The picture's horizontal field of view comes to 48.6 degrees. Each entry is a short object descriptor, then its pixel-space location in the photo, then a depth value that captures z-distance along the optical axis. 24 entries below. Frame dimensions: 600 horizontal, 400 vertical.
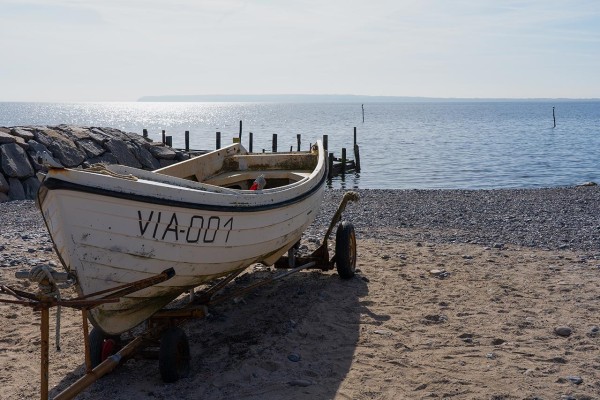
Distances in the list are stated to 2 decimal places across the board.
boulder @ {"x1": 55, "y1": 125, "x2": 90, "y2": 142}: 23.03
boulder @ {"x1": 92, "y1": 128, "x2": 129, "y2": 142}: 24.87
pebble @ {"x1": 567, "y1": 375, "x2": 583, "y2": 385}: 5.59
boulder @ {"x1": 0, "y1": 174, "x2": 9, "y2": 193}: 19.20
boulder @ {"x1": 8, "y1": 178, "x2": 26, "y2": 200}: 19.53
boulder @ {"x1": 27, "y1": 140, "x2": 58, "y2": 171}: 20.70
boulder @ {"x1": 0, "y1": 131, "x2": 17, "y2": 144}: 20.30
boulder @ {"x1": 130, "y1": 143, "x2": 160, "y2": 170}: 24.76
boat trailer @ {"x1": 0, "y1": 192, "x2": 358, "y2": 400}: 4.77
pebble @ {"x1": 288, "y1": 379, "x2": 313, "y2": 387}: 5.66
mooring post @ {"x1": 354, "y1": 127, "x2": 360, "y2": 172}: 36.11
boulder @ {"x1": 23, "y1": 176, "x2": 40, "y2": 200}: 19.92
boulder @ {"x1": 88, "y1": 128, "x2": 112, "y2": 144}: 23.66
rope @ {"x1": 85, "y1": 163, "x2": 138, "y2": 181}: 5.62
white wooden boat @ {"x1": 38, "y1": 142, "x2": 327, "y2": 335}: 5.26
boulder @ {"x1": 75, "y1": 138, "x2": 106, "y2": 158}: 22.52
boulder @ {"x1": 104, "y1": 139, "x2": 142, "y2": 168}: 23.64
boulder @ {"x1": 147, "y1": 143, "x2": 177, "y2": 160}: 26.06
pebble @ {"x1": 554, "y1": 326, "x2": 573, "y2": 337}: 6.75
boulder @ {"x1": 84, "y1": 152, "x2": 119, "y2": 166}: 22.75
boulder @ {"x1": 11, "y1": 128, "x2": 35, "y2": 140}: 21.16
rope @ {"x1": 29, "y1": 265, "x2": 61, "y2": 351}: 4.89
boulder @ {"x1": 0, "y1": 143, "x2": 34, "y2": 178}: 19.69
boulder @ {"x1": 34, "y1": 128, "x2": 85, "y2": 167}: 21.27
